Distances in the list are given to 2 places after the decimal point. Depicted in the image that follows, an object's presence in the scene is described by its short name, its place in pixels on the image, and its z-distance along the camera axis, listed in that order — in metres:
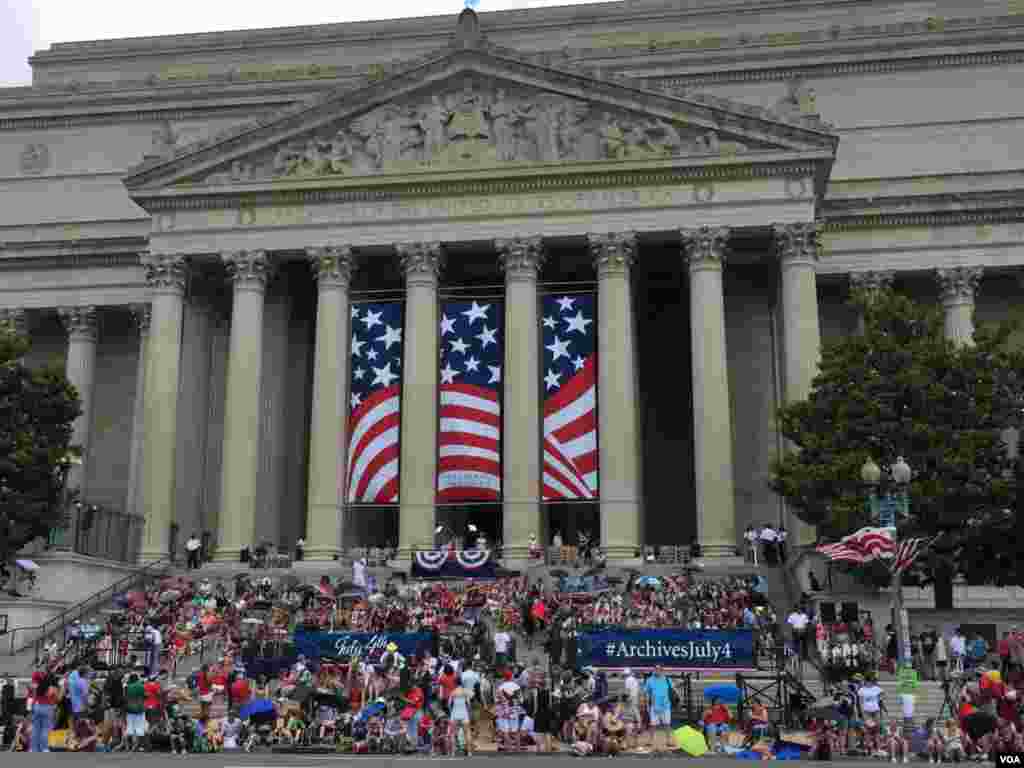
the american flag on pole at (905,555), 26.77
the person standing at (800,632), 30.50
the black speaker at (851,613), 31.84
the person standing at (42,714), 22.73
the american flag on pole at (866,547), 26.70
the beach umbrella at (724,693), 23.91
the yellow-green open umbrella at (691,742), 21.88
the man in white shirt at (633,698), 23.77
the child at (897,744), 21.78
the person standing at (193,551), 42.12
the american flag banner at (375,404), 42.38
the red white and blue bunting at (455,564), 38.31
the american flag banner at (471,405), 41.81
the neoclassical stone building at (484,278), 42.78
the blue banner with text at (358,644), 28.77
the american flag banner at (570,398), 41.16
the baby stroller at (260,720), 23.62
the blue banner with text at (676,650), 26.38
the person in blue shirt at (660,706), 23.56
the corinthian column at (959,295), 45.72
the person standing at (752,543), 40.53
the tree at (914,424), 33.22
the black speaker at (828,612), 32.59
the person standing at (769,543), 40.25
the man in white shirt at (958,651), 29.66
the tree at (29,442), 37.09
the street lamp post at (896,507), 26.91
